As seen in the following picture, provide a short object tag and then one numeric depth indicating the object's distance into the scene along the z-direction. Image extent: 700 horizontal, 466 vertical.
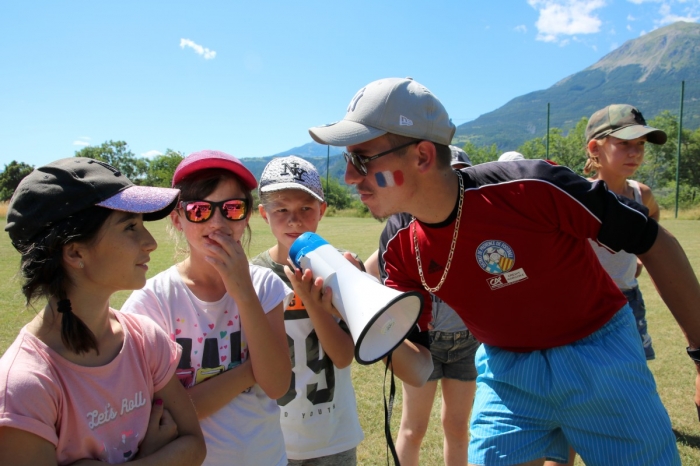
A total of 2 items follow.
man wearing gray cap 2.18
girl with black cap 1.55
